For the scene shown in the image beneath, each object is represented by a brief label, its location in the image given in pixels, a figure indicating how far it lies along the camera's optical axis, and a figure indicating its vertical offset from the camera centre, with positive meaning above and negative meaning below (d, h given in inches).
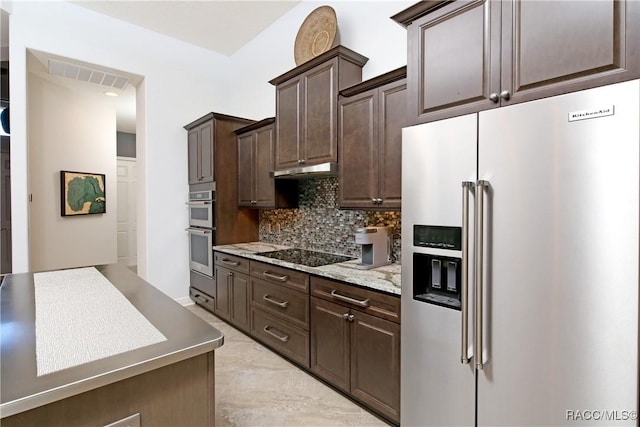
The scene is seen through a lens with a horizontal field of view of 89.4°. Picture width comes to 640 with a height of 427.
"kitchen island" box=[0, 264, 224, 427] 29.5 -17.1
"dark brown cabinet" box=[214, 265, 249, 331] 123.2 -37.4
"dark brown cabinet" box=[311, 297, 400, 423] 71.9 -37.0
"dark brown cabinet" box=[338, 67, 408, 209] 81.5 +17.1
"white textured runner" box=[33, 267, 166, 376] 35.1 -16.2
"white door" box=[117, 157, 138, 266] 264.4 -6.1
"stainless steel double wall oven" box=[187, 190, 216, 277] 145.6 -12.5
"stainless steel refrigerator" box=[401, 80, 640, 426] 42.9 -9.3
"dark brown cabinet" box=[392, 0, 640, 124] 44.4 +24.6
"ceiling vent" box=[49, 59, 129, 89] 141.3 +60.9
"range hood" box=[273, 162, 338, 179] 98.9 +10.8
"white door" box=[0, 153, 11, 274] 157.2 -5.2
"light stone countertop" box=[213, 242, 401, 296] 74.2 -18.3
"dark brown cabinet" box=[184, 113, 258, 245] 144.6 +15.2
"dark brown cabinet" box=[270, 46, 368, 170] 99.0 +32.9
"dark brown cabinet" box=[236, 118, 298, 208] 130.7 +13.3
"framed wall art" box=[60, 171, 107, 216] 189.6 +7.1
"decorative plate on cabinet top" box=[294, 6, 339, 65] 114.0 +62.3
